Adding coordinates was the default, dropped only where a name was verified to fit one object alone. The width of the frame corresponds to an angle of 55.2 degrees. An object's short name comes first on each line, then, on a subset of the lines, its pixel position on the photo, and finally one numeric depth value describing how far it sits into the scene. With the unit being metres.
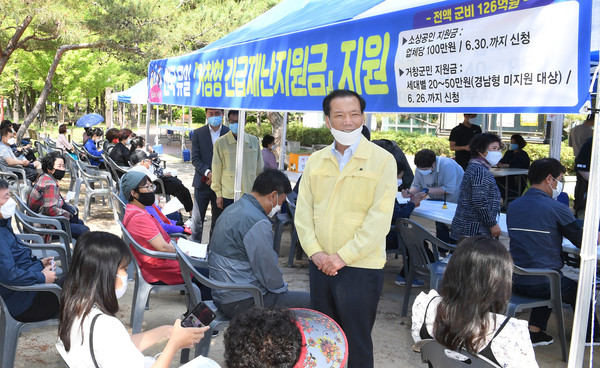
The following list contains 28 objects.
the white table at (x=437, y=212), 4.74
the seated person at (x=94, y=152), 10.95
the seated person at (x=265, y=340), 1.57
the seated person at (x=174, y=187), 8.38
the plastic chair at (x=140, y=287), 3.94
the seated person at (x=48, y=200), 5.49
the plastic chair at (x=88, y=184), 8.52
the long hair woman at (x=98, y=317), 2.21
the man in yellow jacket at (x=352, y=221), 2.85
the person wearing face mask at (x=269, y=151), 7.94
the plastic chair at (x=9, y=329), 3.22
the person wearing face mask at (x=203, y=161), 6.50
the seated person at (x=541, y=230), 3.77
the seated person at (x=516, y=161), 10.01
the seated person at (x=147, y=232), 4.06
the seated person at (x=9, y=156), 8.99
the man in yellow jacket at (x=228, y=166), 6.05
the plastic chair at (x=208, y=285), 3.20
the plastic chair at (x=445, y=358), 2.16
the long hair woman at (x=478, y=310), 2.12
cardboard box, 8.57
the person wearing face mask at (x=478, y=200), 4.29
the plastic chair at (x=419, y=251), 4.30
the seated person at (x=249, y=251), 3.25
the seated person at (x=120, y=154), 9.31
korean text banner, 2.36
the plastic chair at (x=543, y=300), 3.65
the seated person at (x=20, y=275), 3.22
